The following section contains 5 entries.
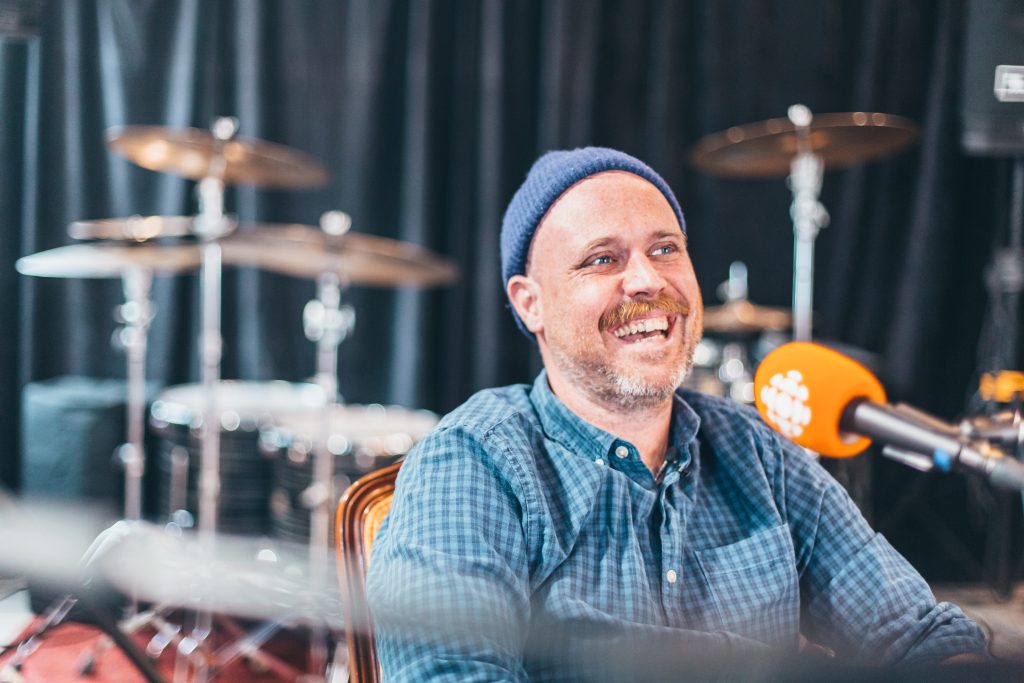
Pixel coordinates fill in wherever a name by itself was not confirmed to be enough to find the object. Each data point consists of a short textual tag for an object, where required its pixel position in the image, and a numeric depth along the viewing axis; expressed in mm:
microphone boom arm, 790
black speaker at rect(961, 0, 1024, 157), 3006
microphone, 818
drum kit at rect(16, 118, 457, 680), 2420
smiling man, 1041
